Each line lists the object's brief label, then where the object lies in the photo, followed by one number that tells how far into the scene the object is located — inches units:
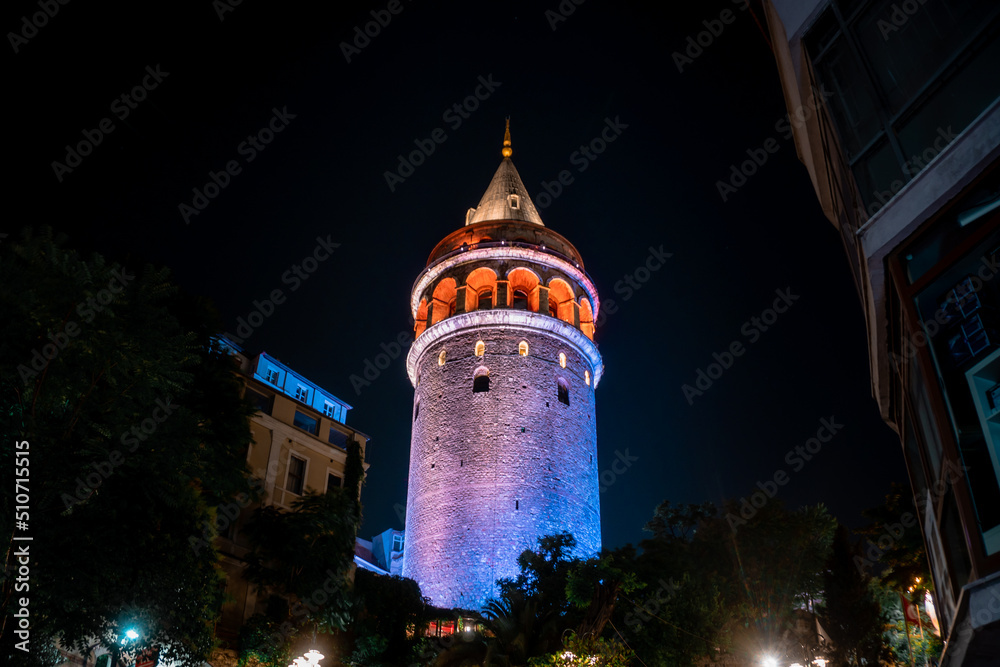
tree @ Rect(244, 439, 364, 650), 724.7
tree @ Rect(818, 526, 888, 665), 917.0
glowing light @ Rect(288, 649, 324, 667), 588.1
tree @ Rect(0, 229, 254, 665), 410.6
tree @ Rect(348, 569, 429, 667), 839.1
